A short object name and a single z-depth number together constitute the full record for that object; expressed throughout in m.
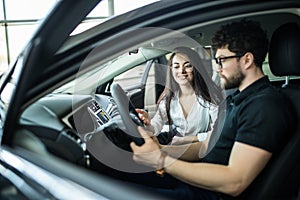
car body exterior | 1.13
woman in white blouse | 2.00
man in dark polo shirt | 1.46
